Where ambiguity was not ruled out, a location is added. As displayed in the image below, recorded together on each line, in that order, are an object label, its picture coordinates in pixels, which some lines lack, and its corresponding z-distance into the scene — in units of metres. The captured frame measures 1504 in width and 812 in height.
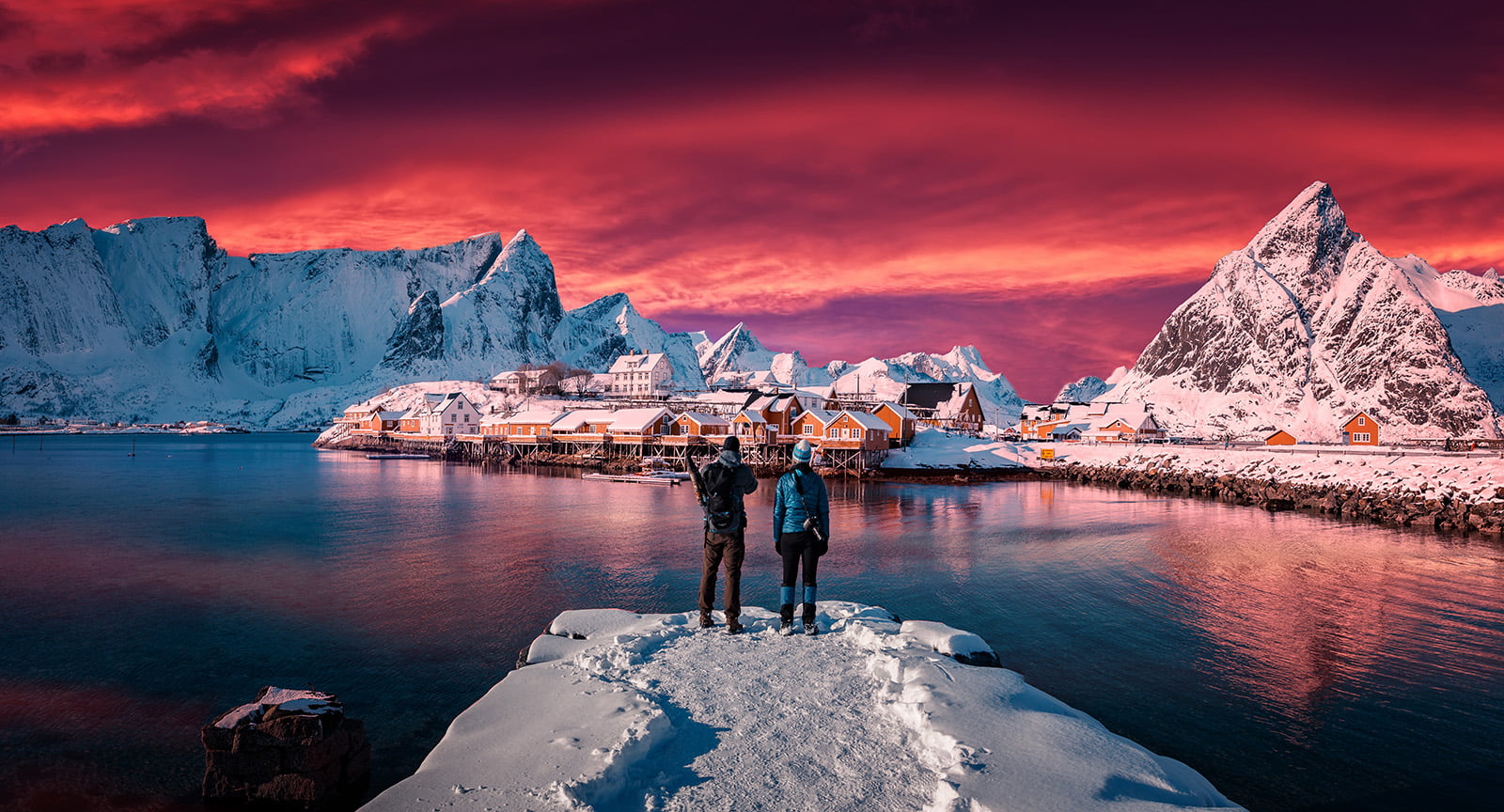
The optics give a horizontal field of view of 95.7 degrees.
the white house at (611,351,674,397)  185.38
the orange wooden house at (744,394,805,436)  82.21
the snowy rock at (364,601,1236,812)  5.26
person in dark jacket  9.48
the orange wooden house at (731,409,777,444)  78.44
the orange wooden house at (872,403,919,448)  80.00
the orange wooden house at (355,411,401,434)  127.65
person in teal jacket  9.35
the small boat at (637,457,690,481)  60.34
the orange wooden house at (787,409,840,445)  71.38
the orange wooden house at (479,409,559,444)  90.95
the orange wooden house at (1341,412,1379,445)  74.19
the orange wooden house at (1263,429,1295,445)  74.38
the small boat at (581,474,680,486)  57.44
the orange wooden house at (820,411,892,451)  68.38
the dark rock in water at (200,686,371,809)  6.80
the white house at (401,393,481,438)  112.69
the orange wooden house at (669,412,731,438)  77.19
